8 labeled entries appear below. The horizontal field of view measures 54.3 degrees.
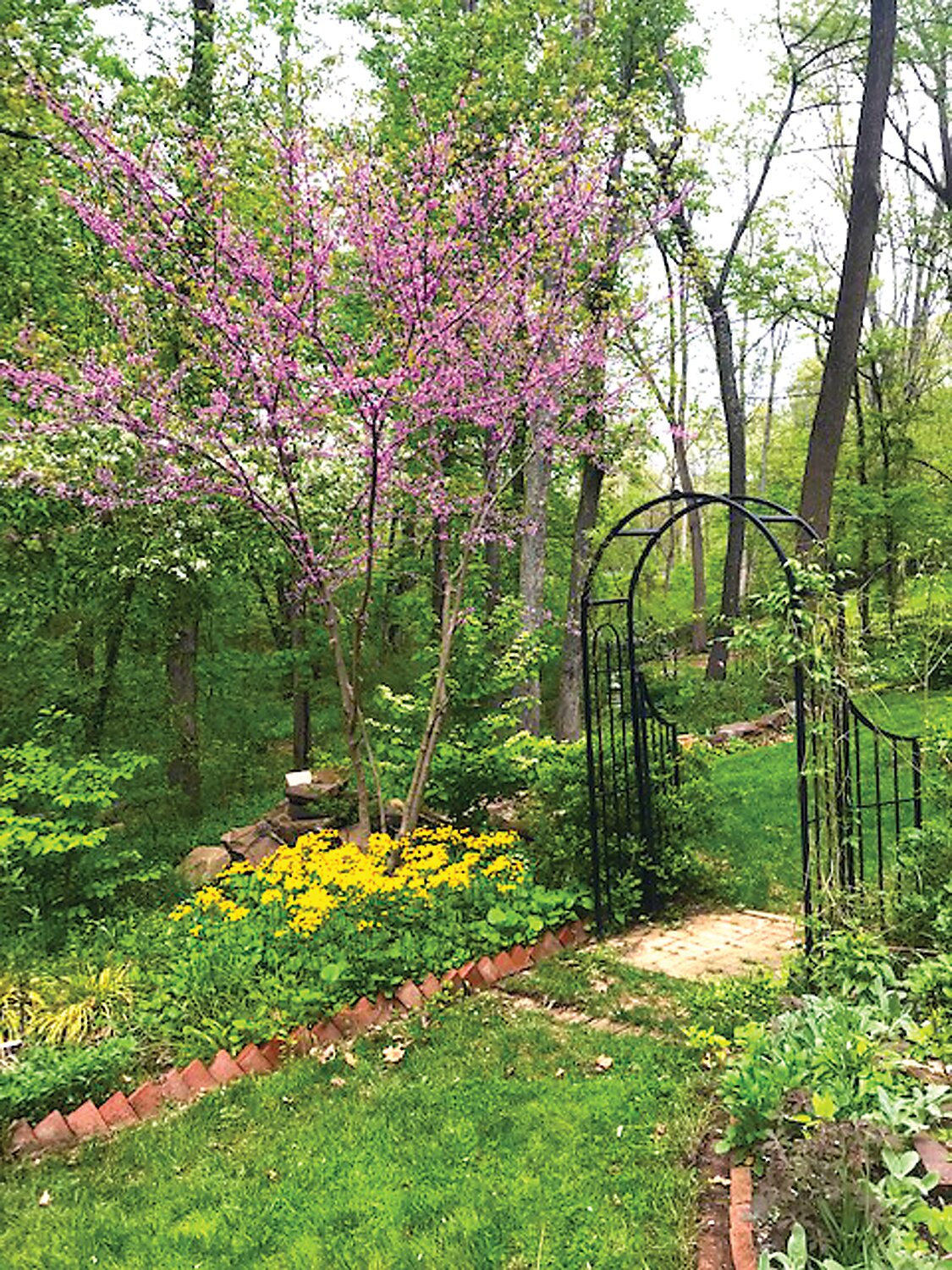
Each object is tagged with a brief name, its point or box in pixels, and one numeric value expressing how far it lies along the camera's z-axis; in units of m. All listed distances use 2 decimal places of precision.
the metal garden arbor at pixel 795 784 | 3.62
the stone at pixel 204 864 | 6.83
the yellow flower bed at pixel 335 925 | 4.23
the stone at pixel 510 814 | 6.25
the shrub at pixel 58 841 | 5.38
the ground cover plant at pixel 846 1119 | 1.96
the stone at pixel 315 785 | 7.08
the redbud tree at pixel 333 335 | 5.10
